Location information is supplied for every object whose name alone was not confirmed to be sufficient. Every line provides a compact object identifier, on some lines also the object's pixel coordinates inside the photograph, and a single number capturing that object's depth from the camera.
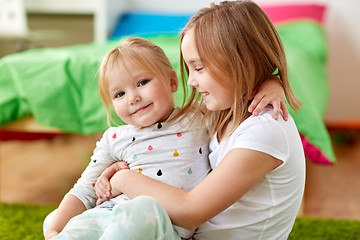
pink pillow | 2.80
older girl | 0.83
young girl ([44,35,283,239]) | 0.98
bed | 1.67
